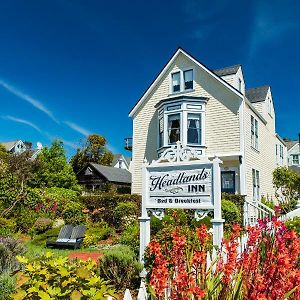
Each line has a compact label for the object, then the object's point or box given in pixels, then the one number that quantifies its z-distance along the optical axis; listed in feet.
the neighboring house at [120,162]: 191.79
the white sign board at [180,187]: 20.66
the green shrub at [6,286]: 13.91
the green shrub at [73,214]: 51.35
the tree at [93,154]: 149.18
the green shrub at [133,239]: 25.48
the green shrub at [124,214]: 50.60
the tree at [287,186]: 76.79
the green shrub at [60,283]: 10.05
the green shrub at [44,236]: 41.39
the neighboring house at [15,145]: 207.41
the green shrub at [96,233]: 40.34
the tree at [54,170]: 92.73
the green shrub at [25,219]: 49.21
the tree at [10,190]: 53.21
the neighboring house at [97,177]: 124.26
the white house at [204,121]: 61.46
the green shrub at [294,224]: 29.96
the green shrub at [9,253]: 19.17
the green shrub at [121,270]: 19.36
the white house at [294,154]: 161.07
